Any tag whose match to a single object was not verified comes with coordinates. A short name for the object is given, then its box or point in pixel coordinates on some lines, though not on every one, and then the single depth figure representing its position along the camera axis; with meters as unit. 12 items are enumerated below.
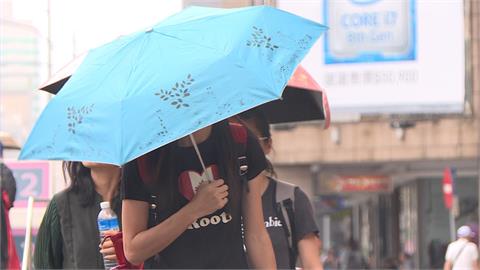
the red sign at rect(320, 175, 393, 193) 41.06
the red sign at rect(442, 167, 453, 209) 34.69
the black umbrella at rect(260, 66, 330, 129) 9.29
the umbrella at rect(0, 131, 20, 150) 10.86
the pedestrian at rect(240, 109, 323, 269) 7.66
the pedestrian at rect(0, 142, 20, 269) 9.14
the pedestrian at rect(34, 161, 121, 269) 7.36
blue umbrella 5.39
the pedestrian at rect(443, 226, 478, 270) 21.33
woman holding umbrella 5.80
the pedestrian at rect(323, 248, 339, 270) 50.04
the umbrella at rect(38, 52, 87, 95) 7.70
